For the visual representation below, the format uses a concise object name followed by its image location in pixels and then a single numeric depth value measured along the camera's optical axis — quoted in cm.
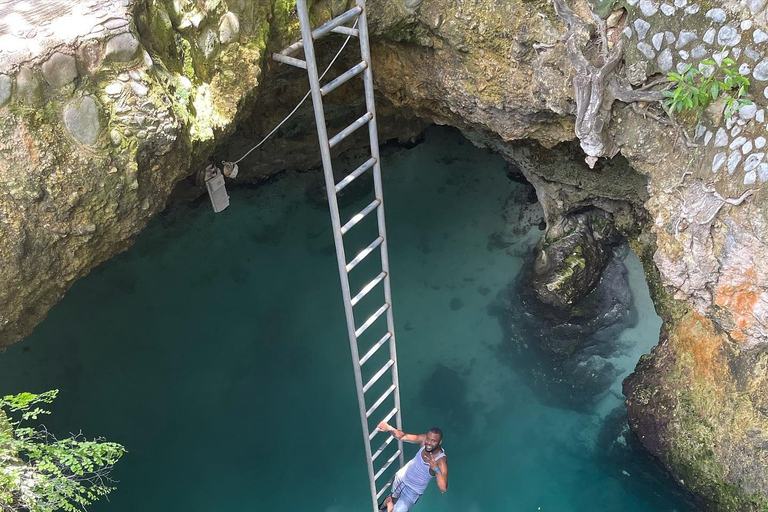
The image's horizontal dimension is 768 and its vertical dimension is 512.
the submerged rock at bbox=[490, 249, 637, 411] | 676
